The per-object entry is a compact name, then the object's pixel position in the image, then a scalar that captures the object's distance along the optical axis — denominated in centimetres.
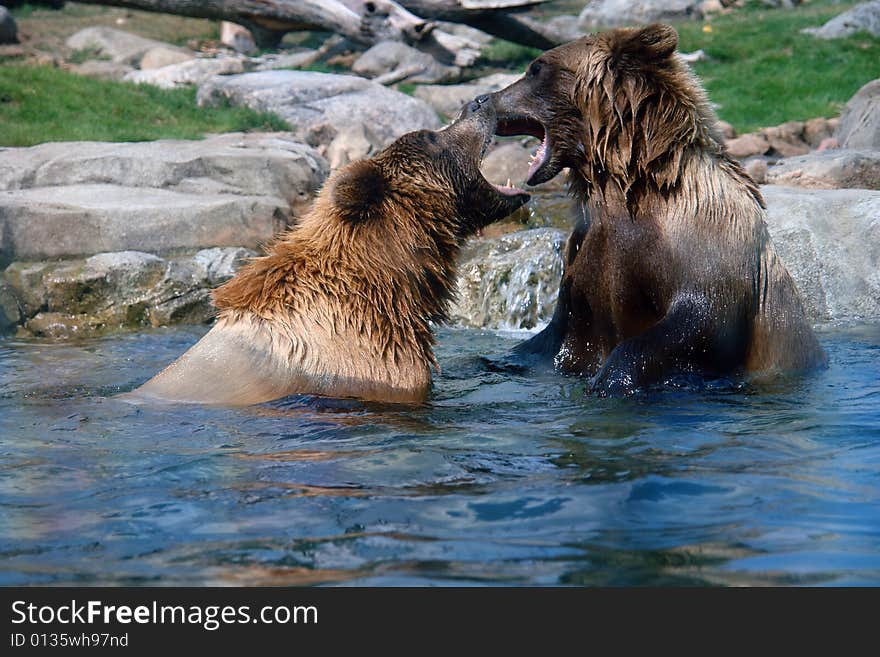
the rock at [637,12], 2312
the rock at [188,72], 1661
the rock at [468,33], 2078
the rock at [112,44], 1839
